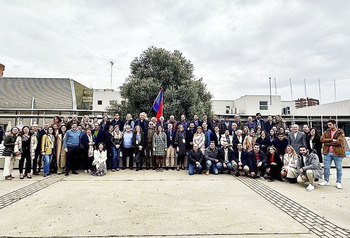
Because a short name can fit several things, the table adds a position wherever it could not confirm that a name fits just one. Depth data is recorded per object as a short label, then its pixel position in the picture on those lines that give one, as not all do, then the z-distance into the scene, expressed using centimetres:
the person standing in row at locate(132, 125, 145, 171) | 761
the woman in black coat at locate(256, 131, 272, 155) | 729
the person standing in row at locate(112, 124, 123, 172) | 758
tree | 1611
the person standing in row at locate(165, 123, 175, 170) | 793
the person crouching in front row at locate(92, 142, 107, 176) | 697
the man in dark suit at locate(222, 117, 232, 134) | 861
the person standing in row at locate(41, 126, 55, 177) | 681
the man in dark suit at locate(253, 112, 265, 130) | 867
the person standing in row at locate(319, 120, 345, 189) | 578
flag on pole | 1102
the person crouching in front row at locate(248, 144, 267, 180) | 679
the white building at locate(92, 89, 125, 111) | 3083
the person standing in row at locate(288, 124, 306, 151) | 680
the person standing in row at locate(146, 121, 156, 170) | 783
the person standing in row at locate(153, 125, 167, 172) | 766
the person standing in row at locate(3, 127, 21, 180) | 630
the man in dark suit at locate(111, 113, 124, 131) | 825
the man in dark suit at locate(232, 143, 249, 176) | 702
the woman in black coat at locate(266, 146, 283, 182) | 662
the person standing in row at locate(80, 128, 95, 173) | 725
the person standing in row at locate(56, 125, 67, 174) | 713
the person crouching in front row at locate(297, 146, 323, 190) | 570
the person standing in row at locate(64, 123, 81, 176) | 703
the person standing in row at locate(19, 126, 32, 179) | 653
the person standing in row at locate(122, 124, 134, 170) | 766
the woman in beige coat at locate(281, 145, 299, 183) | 621
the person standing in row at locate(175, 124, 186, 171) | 775
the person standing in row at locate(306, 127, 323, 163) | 720
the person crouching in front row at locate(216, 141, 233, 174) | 737
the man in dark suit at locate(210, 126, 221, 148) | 797
